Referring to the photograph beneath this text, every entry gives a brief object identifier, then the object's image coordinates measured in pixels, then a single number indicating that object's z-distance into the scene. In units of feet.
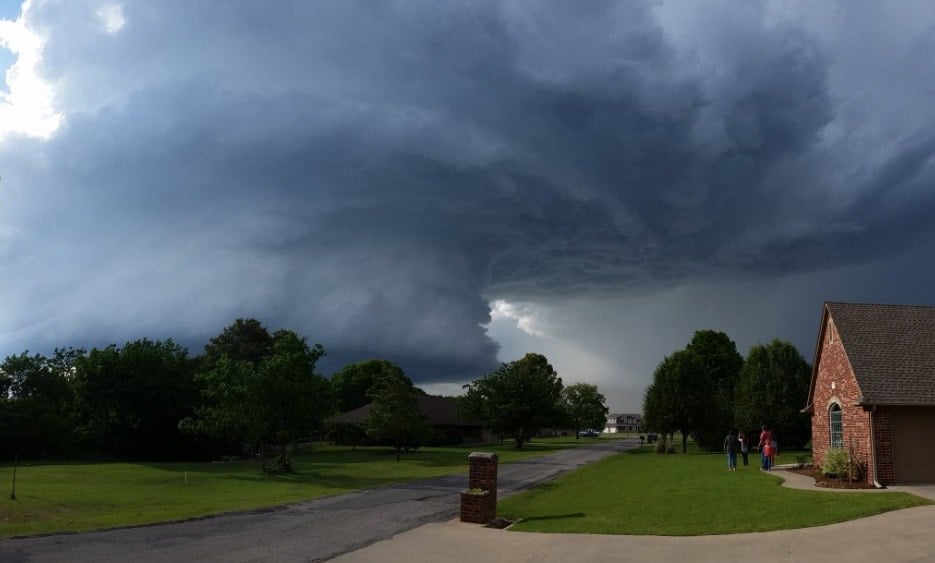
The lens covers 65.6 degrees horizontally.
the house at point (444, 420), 253.65
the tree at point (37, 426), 178.29
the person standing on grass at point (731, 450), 100.68
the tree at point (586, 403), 460.55
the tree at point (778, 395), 164.45
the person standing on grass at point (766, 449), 96.68
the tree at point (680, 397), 193.06
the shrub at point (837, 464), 76.95
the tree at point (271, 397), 128.57
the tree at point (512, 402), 235.20
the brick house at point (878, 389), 74.59
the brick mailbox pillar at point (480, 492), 53.88
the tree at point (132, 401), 181.78
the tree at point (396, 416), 178.60
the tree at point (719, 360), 211.00
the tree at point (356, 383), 329.93
